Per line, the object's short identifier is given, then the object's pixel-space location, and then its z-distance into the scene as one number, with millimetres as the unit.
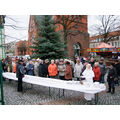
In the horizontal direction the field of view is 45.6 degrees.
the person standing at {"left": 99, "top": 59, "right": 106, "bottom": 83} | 8172
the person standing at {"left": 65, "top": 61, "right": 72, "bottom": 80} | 7335
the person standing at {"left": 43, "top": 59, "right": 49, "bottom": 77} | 8914
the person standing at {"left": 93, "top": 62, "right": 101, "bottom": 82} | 7164
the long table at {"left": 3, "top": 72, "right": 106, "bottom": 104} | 5043
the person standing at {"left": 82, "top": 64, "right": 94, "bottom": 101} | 5961
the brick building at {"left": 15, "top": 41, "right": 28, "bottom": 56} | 50550
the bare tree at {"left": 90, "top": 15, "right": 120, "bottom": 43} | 26231
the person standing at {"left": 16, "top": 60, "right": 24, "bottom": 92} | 7274
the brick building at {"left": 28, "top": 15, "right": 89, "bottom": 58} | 24781
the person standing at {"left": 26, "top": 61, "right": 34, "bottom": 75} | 9098
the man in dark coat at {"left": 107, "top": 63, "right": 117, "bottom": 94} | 6785
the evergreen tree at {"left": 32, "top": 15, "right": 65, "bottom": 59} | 13375
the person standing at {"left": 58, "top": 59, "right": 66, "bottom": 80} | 7957
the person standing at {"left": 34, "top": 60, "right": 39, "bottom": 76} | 9589
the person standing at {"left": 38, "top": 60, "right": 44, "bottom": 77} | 8938
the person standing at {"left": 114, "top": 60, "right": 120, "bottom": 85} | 8047
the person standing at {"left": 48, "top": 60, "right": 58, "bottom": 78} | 8086
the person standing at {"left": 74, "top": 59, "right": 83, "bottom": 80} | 8289
